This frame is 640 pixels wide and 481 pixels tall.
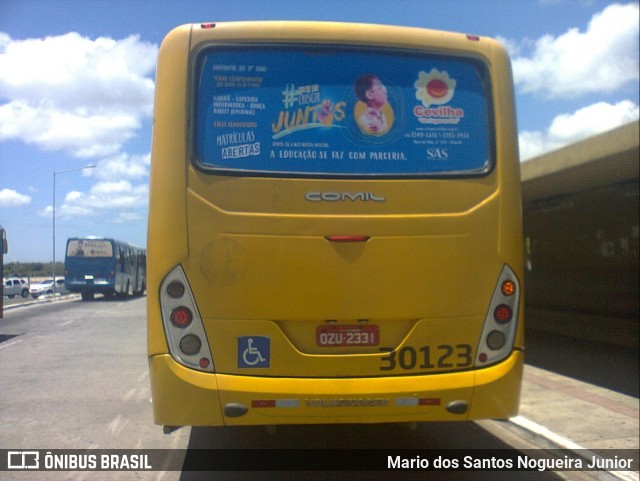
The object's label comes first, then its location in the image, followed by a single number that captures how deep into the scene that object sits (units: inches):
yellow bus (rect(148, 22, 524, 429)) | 171.6
